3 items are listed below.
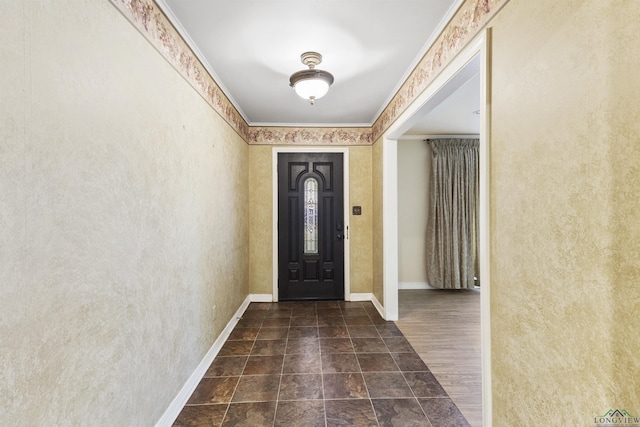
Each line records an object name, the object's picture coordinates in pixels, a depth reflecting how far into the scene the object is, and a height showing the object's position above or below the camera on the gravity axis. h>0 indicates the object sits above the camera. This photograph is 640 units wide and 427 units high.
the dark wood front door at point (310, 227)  4.05 -0.15
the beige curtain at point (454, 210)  4.57 +0.09
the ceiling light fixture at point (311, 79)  2.16 +1.07
